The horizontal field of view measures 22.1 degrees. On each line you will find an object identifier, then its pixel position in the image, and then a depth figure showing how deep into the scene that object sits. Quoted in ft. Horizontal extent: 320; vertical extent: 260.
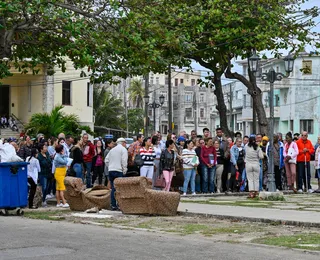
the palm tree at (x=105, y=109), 251.60
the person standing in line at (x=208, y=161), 81.35
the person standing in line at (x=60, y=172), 68.44
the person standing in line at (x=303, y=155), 89.86
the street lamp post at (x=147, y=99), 169.34
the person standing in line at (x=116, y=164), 63.52
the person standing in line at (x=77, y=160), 76.02
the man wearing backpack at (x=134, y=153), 70.90
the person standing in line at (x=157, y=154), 74.95
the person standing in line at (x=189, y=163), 79.41
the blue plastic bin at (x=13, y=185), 59.21
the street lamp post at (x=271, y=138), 74.59
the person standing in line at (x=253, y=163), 75.15
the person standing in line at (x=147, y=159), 71.20
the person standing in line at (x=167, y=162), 72.13
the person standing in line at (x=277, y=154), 88.99
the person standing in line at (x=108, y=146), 76.46
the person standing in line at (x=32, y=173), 66.03
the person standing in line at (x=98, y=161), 85.15
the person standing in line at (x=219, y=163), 83.44
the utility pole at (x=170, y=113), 151.30
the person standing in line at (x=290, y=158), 89.25
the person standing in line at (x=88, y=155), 83.65
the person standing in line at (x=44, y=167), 69.05
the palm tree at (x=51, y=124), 126.62
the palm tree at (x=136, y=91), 360.28
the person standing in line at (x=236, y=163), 83.71
